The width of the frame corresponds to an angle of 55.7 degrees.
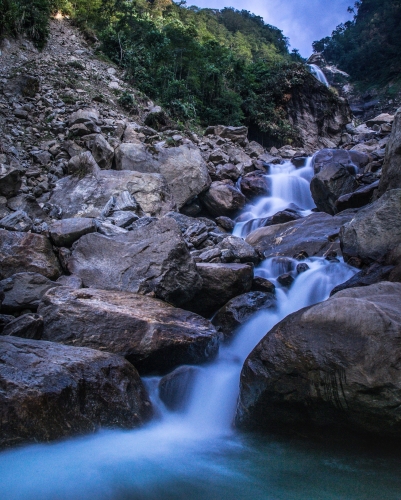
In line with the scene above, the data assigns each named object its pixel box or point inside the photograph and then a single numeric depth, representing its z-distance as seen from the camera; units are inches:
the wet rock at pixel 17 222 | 306.5
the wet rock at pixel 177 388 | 190.9
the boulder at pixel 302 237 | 361.4
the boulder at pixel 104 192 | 398.3
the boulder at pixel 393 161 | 339.6
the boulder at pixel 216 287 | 280.3
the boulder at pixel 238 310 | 256.7
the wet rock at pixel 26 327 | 188.4
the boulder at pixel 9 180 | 358.4
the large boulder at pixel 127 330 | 195.5
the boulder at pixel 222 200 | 524.4
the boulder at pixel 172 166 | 493.0
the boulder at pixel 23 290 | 226.4
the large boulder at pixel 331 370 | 137.6
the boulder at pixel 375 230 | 281.6
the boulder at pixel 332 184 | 459.6
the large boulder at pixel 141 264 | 257.0
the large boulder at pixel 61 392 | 133.0
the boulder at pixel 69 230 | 295.3
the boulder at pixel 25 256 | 265.9
